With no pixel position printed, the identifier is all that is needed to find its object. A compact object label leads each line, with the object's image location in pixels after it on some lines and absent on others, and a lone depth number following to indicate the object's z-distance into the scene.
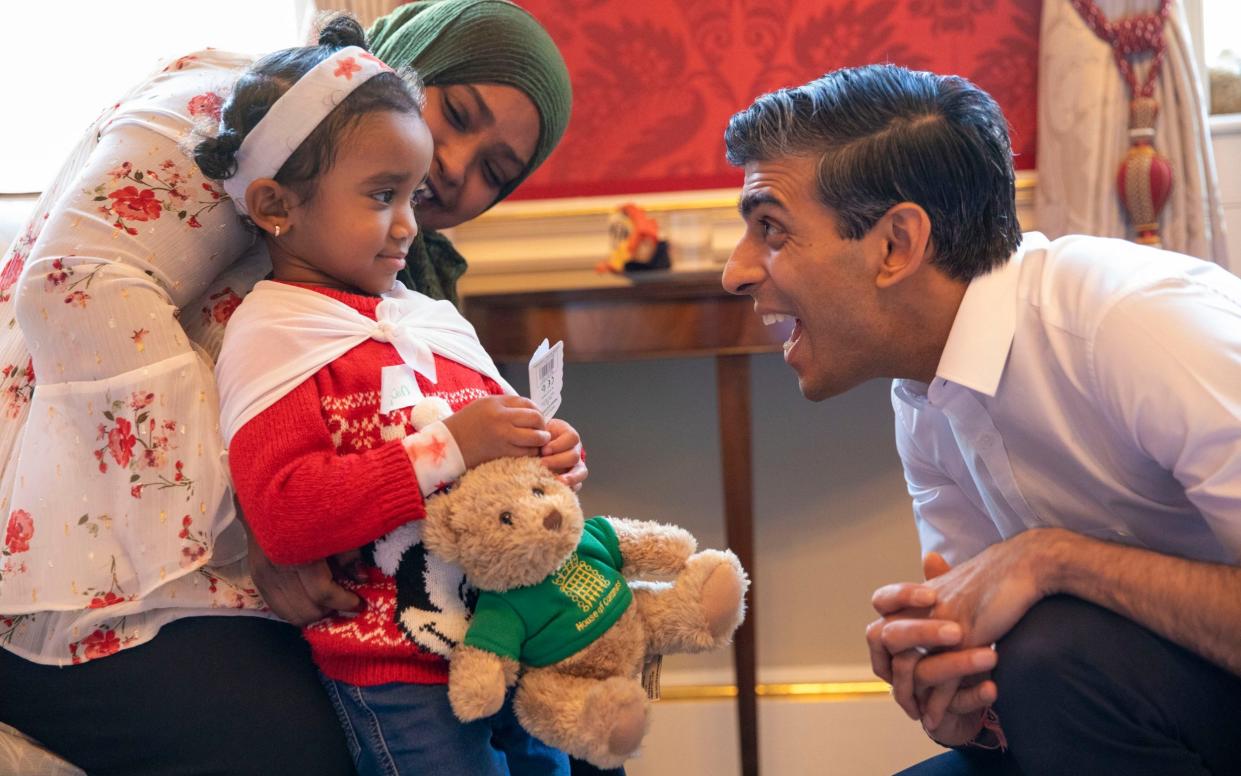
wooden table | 2.12
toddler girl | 1.16
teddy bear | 1.17
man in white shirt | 1.16
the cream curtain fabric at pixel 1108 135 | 2.31
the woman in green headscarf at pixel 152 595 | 1.25
